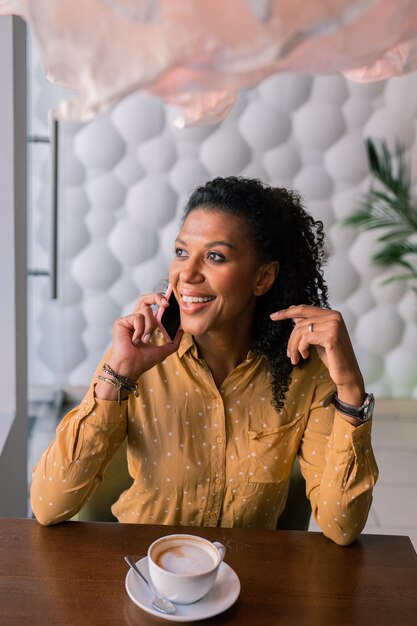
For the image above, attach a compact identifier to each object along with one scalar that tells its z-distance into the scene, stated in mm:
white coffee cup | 1175
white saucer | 1176
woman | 1554
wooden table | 1202
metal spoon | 1182
